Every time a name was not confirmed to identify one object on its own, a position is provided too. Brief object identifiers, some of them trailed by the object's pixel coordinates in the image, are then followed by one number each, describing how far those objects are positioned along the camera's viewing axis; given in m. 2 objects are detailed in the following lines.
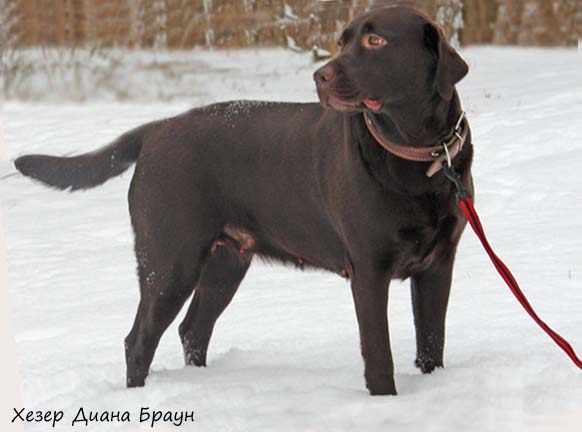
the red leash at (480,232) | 6.15
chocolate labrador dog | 6.16
